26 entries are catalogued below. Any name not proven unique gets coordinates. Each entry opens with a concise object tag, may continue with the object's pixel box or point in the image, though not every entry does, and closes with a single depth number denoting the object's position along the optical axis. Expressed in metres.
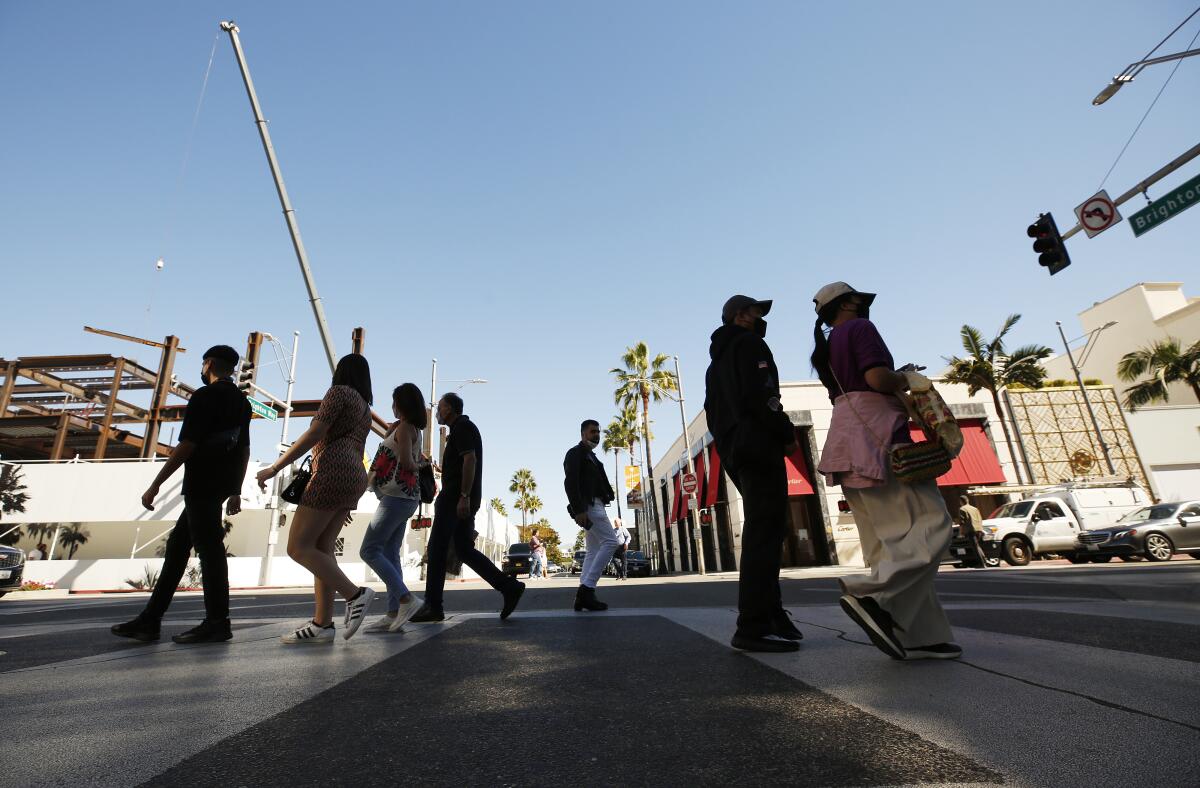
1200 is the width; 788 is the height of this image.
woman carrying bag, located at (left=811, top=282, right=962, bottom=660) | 2.35
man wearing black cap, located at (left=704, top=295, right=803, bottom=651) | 2.79
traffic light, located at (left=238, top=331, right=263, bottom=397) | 16.88
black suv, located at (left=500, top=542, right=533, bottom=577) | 32.34
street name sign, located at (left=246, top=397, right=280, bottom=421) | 17.54
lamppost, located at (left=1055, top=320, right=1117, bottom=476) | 24.47
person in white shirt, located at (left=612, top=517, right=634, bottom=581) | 23.98
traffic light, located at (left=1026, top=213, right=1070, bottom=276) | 11.20
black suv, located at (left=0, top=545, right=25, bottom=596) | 10.82
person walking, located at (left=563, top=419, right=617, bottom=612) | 5.62
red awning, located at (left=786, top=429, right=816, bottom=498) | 23.06
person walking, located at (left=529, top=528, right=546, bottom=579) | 25.56
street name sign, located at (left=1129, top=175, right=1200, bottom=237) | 9.41
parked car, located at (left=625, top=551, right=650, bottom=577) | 27.19
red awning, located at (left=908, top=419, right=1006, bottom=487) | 22.59
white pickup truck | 15.16
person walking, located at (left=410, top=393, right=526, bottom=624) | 4.74
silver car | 13.84
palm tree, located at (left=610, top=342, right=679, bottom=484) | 36.31
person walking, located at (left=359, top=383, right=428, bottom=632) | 4.25
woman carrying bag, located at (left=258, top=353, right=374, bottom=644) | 3.59
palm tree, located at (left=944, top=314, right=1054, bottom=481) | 26.44
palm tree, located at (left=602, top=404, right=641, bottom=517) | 39.97
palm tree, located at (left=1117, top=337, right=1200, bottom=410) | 31.23
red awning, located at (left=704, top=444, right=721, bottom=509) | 25.16
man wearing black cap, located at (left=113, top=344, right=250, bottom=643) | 3.71
